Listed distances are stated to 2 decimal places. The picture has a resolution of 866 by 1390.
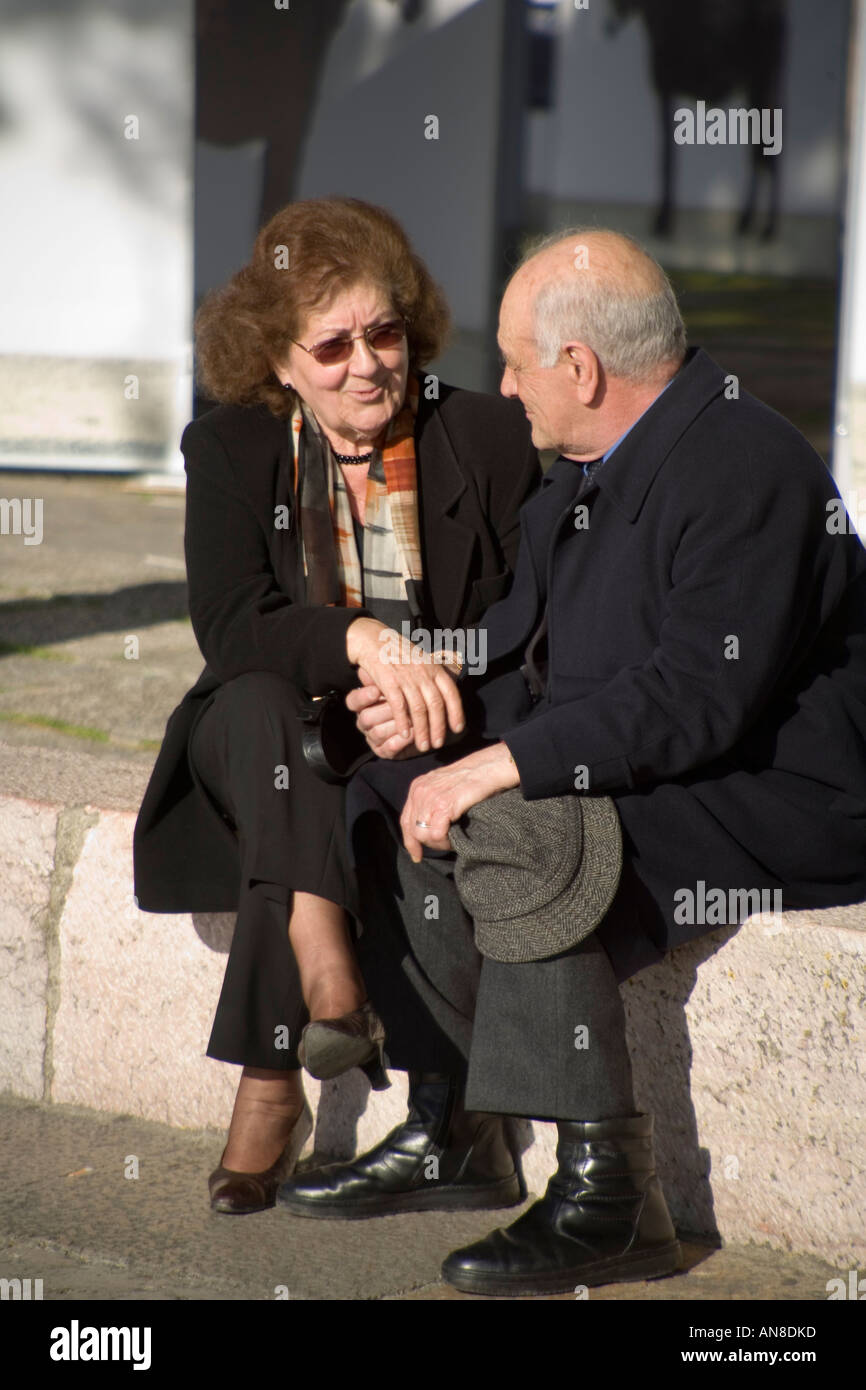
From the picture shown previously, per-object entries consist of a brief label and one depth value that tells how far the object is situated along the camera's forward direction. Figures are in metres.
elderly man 4.73
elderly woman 5.29
